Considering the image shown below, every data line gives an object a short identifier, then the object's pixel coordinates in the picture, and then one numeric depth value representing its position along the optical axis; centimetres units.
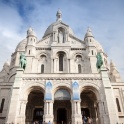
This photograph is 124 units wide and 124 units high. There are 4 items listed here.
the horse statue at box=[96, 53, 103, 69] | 2273
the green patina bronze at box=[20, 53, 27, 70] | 2255
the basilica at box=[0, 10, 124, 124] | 1889
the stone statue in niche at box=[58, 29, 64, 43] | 2958
